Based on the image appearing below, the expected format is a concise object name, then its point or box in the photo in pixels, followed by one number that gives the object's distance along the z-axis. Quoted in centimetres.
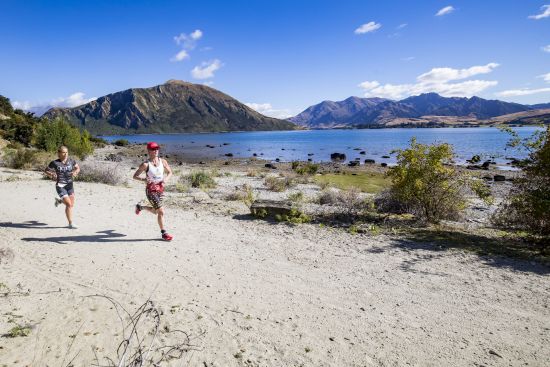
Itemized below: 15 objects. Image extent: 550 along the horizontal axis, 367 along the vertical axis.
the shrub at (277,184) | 2002
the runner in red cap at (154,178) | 764
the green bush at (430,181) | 1068
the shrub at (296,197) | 1502
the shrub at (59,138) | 2759
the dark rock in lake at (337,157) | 5421
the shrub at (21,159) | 2061
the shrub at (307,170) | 3109
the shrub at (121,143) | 8706
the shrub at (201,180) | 1909
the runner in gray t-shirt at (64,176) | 845
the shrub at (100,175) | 1675
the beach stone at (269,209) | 1078
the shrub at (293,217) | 1045
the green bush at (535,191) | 846
